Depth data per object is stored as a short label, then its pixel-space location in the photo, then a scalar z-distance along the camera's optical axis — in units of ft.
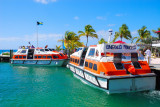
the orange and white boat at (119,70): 34.50
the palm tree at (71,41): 122.62
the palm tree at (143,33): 132.16
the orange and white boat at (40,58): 91.45
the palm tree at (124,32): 132.25
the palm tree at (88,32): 115.65
